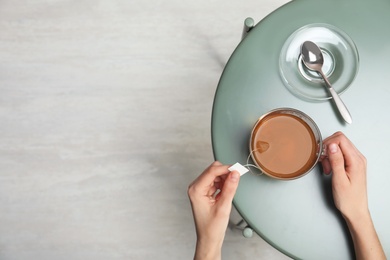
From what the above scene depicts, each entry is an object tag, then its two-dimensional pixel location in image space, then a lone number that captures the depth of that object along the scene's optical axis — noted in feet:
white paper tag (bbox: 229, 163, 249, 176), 2.77
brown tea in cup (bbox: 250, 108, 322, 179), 2.81
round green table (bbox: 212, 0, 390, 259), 2.97
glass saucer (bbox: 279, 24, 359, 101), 2.99
